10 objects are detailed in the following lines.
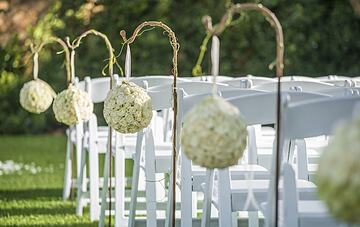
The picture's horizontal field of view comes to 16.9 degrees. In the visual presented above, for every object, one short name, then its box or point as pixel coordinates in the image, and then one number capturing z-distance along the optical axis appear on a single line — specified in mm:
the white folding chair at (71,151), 8487
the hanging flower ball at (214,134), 3606
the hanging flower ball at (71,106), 6083
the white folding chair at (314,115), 3791
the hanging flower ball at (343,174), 2850
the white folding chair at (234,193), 4884
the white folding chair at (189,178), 5571
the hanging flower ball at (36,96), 7181
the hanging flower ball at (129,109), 5102
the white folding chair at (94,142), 7876
